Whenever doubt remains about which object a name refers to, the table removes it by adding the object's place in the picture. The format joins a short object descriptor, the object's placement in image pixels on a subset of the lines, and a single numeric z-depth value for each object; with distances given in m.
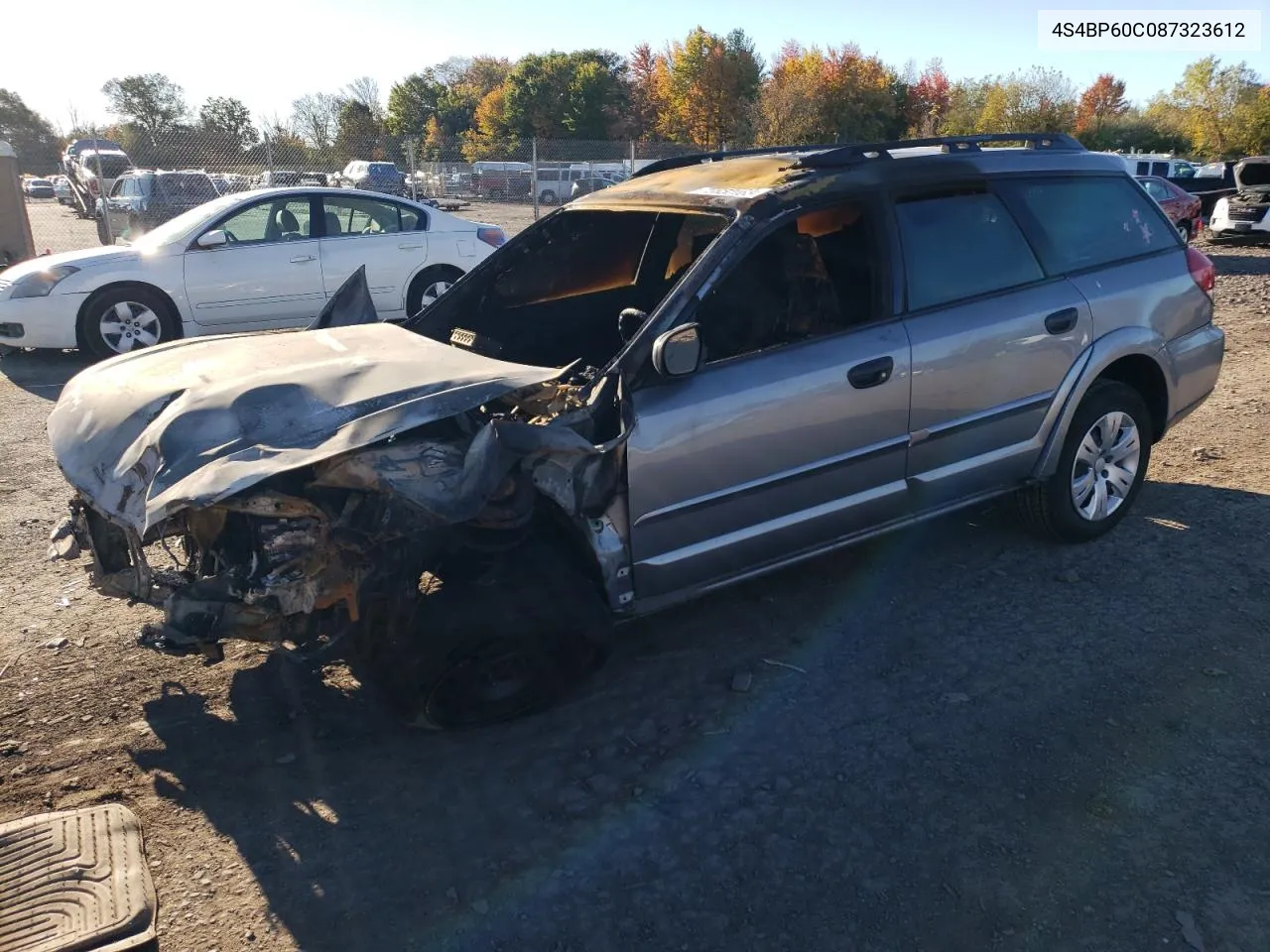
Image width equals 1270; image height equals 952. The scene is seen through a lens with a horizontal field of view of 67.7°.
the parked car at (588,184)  29.12
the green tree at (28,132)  59.00
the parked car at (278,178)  15.41
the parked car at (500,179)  29.89
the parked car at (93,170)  20.08
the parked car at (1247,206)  17.97
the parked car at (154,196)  15.96
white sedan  8.57
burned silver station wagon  2.90
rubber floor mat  2.46
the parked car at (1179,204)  16.73
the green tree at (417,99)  71.12
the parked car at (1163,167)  22.75
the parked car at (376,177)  18.29
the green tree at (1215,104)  40.16
